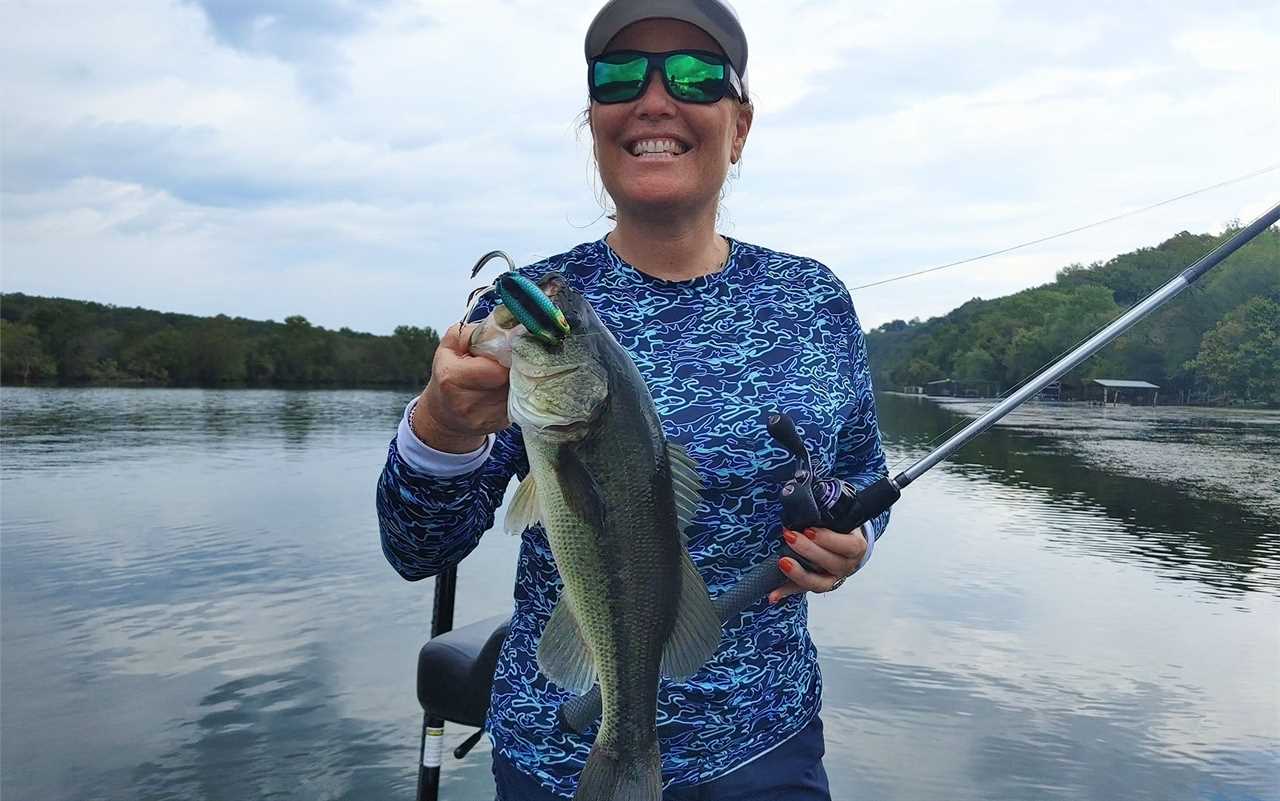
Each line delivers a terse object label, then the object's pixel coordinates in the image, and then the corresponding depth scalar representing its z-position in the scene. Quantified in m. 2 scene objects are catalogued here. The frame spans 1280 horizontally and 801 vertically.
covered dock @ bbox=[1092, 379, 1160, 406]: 64.50
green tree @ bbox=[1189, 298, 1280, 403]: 46.53
